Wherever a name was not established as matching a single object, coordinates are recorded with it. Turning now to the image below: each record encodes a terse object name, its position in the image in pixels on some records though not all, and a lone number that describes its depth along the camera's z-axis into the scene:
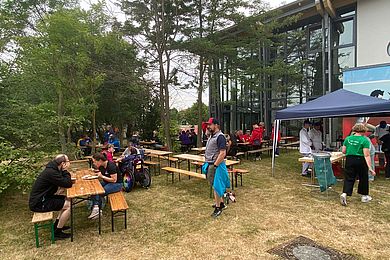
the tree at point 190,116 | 28.12
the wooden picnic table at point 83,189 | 3.48
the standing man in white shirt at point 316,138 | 7.50
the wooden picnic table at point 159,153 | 7.93
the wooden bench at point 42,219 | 3.28
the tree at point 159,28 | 9.56
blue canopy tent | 5.70
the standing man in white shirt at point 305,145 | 7.19
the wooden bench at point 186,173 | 5.75
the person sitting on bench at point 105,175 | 4.32
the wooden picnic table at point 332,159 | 6.08
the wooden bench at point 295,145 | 12.91
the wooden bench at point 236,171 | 6.01
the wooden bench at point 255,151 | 9.82
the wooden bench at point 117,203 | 3.71
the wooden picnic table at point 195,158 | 5.96
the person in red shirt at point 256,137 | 10.23
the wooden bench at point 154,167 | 7.31
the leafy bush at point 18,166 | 4.27
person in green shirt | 4.62
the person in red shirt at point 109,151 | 6.22
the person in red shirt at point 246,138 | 10.32
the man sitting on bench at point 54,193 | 3.54
